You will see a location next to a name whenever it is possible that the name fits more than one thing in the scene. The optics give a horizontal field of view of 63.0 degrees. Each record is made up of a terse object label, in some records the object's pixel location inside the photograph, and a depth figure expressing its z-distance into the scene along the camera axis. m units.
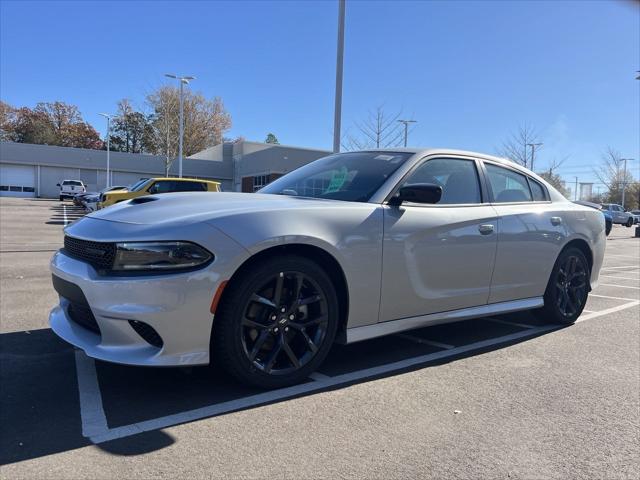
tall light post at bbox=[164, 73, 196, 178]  34.41
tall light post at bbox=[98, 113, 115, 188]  48.78
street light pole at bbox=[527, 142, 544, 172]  39.25
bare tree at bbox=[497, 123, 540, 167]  39.31
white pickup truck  41.90
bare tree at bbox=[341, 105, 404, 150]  24.89
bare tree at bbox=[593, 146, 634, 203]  66.00
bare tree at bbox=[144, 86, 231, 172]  50.42
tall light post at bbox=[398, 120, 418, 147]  27.11
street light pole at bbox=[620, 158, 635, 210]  65.69
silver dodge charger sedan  2.89
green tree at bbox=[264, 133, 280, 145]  115.96
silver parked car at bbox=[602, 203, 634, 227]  43.67
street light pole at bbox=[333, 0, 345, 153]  12.41
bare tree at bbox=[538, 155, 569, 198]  47.59
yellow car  16.78
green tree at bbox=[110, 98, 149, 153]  78.69
